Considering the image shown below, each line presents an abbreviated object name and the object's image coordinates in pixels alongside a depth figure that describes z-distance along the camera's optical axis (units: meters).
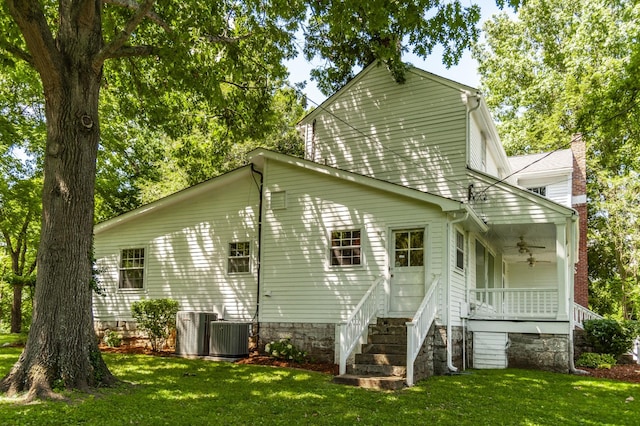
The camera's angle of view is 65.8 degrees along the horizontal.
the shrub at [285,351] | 11.10
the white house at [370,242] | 10.56
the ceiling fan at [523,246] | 15.08
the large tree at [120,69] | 7.11
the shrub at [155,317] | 12.73
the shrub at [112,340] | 13.54
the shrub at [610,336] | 13.77
